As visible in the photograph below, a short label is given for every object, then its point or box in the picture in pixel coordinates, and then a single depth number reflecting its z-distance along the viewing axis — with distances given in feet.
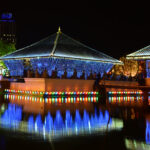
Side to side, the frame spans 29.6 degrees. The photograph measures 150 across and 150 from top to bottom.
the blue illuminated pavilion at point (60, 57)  88.28
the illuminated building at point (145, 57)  83.52
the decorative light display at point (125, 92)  85.57
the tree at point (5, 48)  163.01
